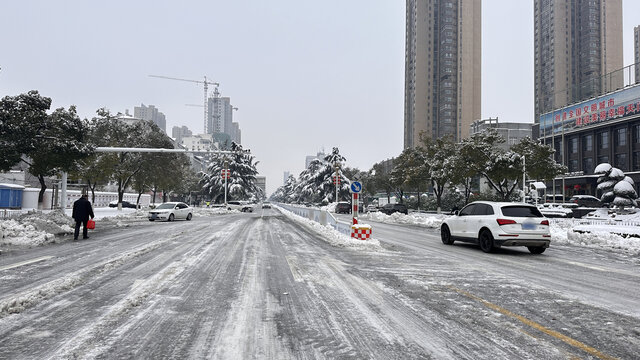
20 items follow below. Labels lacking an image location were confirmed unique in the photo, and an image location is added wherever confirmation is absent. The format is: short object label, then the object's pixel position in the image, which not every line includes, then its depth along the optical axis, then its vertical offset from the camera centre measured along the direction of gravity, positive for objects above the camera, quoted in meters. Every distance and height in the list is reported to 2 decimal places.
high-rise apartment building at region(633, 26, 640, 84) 165.16 +71.75
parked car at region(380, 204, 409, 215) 42.81 -1.38
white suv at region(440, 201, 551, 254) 10.99 -0.84
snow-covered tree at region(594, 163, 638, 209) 28.89 +1.17
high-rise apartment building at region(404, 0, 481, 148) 136.25 +49.18
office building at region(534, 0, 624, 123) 126.50 +55.57
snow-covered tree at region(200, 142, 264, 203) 60.00 +2.49
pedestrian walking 14.04 -0.87
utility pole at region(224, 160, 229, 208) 51.38 +3.50
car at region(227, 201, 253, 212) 51.50 -1.75
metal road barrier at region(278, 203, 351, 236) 15.36 -1.30
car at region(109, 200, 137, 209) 59.01 -2.22
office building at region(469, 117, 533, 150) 98.43 +18.99
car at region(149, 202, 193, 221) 27.27 -1.51
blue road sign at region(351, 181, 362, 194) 14.48 +0.35
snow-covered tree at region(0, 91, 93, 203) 18.94 +2.89
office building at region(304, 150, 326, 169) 76.85 +8.40
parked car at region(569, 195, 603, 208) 40.34 -0.10
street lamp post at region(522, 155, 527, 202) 24.73 +2.24
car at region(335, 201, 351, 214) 48.85 -1.61
